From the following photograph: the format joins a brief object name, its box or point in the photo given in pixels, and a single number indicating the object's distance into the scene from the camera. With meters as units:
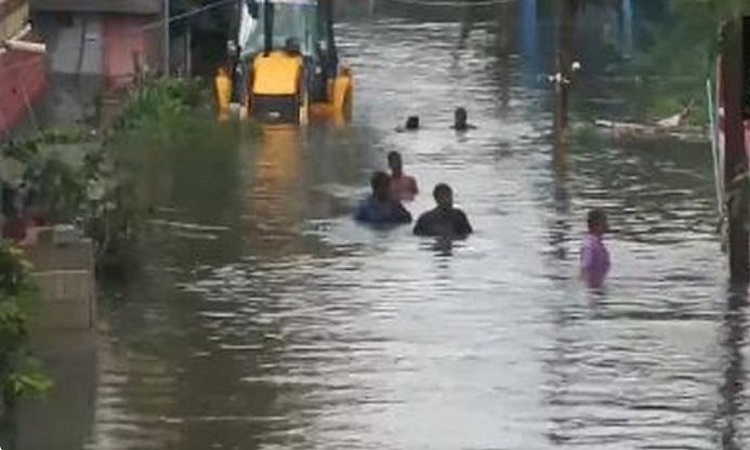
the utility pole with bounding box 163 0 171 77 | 46.41
